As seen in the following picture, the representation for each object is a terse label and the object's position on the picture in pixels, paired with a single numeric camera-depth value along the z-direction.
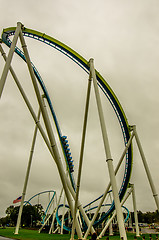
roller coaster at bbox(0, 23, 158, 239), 8.95
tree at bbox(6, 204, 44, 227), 65.12
